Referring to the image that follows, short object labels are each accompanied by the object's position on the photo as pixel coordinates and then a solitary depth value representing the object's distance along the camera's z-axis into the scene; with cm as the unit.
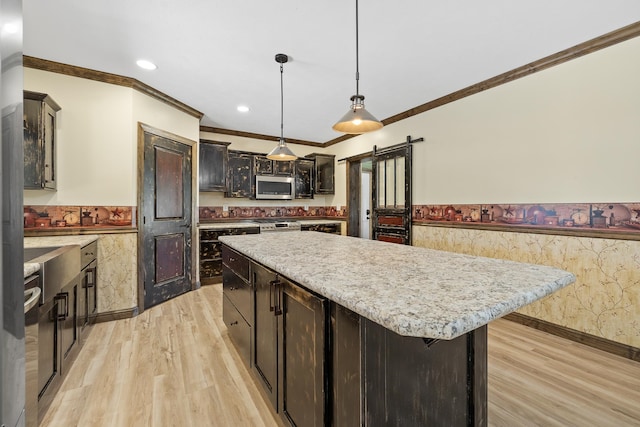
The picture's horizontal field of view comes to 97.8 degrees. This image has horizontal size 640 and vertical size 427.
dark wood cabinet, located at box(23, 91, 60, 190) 223
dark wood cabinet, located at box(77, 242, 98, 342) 218
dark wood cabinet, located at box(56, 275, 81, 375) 174
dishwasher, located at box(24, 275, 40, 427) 118
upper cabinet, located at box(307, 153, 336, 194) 552
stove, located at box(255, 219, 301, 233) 461
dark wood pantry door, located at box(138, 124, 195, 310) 305
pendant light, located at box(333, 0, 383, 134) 178
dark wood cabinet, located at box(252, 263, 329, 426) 105
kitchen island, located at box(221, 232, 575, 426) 76
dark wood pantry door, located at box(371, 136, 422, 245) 390
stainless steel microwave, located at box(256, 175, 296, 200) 491
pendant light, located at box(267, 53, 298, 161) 287
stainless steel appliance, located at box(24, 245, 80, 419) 147
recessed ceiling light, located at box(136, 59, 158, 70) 256
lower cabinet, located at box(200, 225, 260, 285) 400
